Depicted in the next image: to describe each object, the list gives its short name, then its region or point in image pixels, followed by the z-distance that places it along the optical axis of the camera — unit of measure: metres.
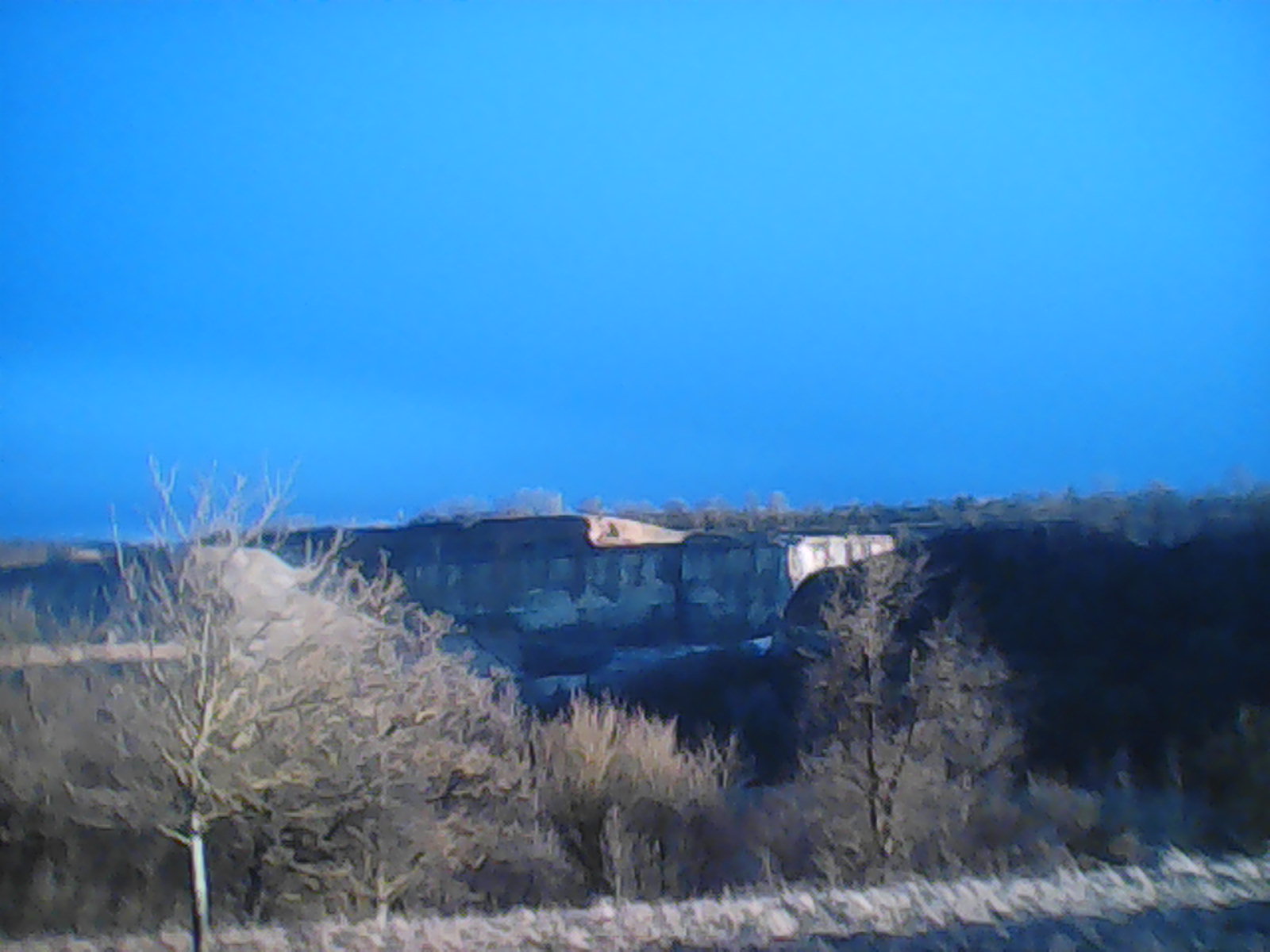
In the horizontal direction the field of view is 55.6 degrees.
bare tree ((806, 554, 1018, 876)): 18.73
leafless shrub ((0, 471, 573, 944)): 11.66
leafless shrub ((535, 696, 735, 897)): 19.00
